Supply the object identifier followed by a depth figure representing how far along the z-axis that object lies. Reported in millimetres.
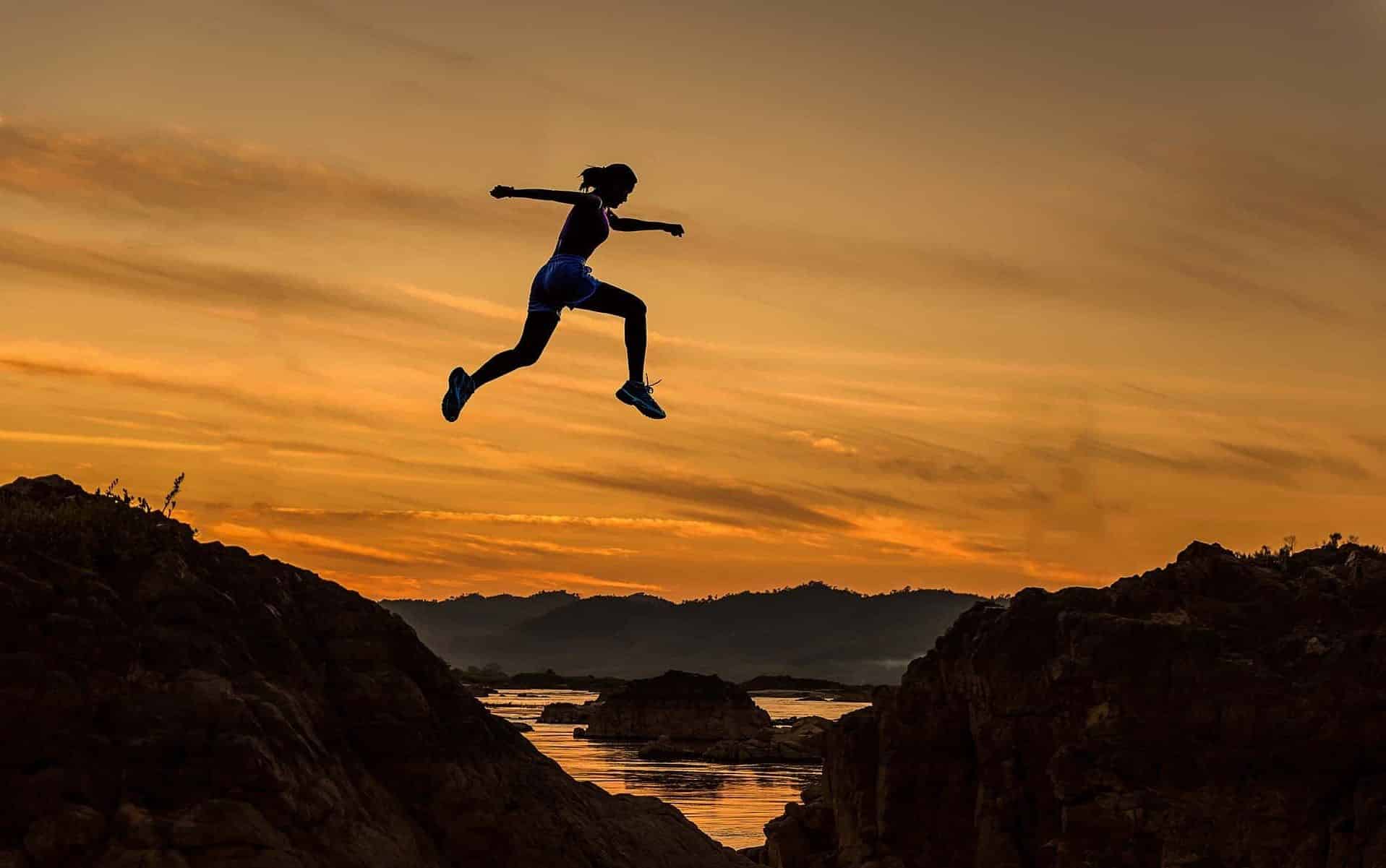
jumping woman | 19531
